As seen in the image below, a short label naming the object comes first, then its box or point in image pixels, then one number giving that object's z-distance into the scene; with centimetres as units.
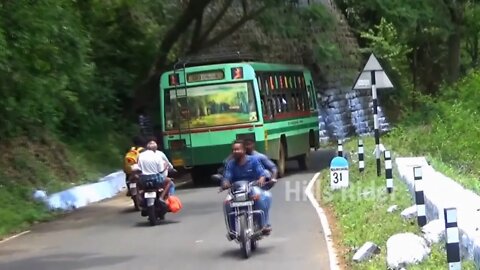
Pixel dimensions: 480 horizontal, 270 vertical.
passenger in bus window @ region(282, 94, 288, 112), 2788
